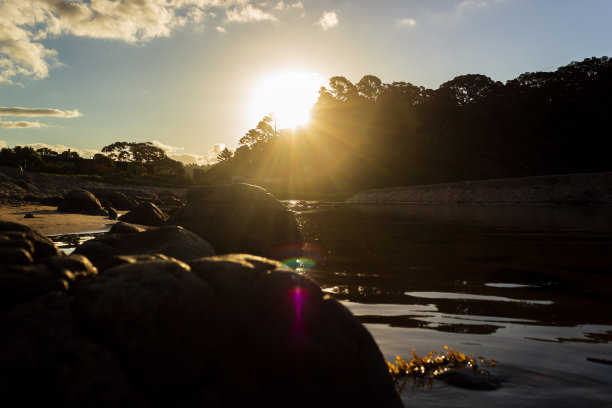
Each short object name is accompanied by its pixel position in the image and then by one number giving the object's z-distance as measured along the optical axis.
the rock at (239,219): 7.61
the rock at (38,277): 1.91
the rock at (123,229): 5.82
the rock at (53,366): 1.59
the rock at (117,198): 21.63
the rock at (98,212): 16.46
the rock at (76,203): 16.94
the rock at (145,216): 10.72
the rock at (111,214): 14.75
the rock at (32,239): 2.48
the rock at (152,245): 4.58
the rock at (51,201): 21.67
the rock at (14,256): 2.20
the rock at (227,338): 1.79
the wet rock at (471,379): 2.28
